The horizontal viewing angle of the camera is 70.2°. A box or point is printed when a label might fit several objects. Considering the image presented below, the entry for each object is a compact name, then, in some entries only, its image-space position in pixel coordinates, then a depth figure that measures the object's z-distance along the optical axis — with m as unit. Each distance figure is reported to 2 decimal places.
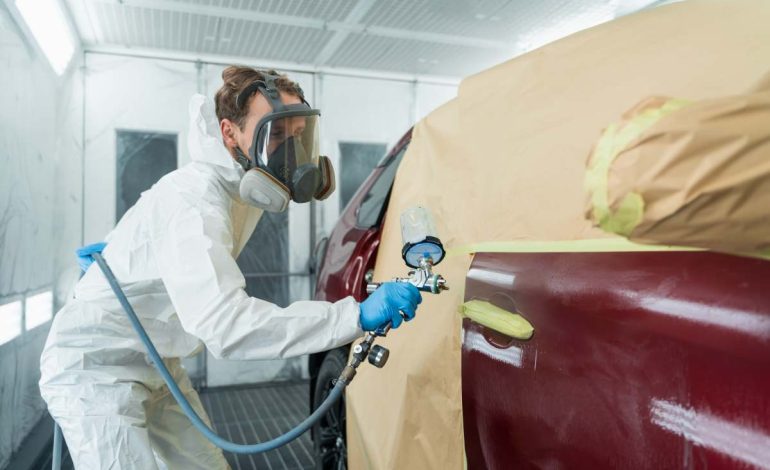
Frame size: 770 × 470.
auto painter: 1.42
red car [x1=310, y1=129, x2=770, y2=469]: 0.76
